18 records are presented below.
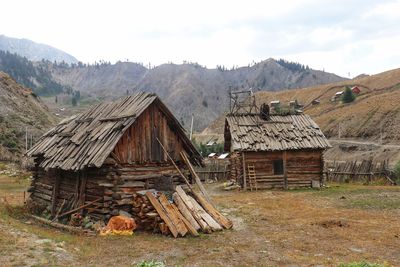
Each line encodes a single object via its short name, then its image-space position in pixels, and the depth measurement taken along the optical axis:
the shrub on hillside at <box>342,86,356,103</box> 79.50
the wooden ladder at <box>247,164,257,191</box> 30.23
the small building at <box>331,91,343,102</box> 92.43
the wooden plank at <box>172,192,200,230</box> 14.50
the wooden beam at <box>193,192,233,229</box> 15.36
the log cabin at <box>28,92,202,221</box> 15.46
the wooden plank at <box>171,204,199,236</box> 14.03
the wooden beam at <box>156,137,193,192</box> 16.86
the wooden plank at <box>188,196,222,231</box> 14.89
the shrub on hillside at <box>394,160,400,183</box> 31.66
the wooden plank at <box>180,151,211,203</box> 16.44
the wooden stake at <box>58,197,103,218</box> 15.69
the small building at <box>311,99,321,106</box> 98.28
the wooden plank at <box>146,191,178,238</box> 13.88
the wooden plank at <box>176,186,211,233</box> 14.49
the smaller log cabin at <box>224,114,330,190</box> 30.08
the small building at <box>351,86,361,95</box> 93.45
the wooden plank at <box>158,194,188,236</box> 13.98
